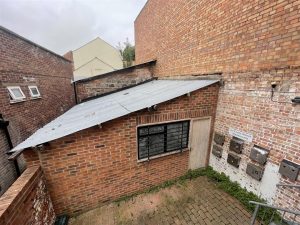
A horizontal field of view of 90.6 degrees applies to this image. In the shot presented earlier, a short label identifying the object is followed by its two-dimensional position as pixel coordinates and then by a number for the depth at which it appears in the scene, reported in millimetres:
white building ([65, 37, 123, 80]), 23266
